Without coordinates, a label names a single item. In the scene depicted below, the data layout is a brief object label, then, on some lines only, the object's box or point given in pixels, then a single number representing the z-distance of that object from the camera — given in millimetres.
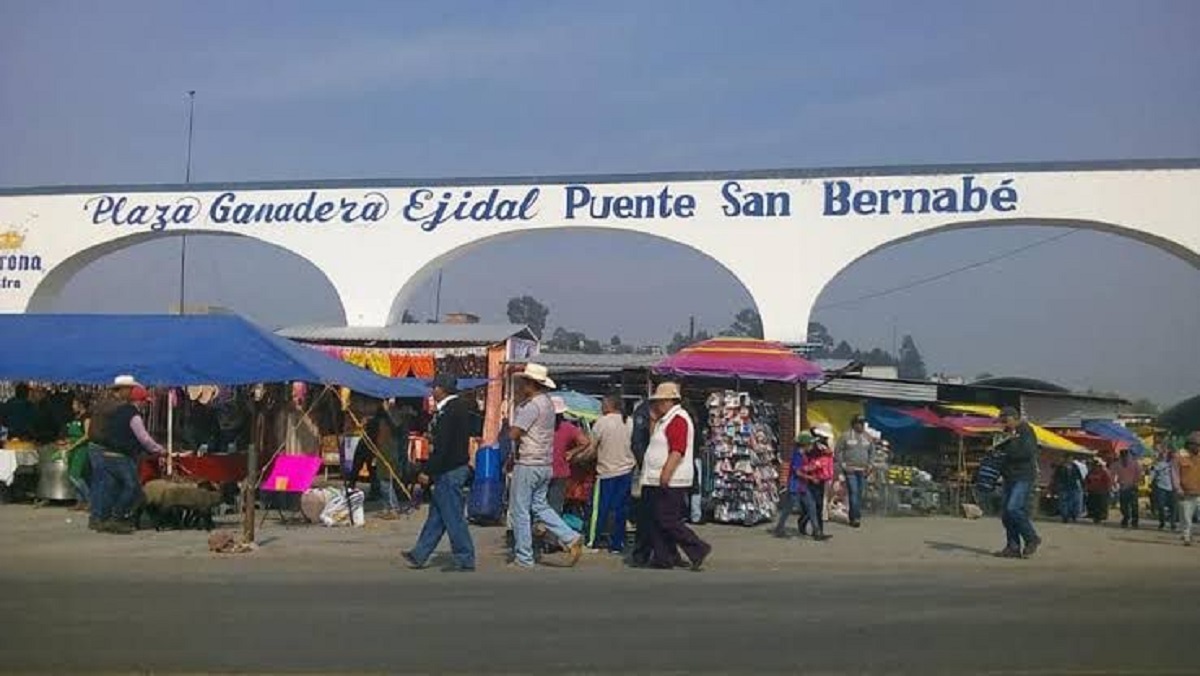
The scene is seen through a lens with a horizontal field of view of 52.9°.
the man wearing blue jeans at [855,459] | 16594
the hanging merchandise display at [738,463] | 16109
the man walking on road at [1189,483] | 15578
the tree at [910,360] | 56375
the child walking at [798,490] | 14617
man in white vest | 11195
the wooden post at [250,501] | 12344
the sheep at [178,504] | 13852
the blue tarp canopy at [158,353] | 14914
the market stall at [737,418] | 16156
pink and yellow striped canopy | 16938
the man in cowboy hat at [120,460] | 13141
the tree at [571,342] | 39775
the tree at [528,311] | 68688
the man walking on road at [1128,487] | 20281
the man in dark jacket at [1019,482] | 12883
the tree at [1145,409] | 54800
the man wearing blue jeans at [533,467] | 11234
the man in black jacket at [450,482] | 10875
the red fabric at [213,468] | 15328
